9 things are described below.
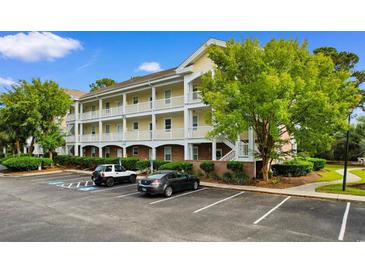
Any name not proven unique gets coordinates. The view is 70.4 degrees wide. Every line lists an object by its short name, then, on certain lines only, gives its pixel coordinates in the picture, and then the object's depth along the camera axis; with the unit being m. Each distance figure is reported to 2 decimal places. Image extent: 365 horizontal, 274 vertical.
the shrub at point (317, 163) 27.33
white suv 18.50
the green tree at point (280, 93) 14.30
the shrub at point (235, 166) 19.09
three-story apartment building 23.41
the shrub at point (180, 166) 21.39
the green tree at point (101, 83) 64.75
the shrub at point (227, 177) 19.06
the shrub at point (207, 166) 20.66
